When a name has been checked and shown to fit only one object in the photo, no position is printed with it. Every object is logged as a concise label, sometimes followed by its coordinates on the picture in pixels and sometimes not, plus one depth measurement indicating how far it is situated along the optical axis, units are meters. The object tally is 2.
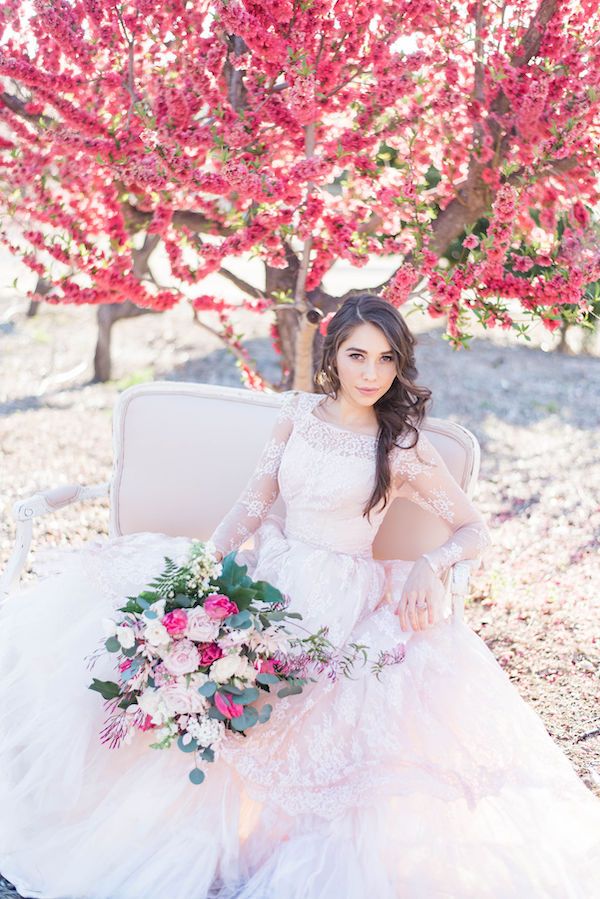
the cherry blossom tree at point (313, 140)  3.76
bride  2.55
